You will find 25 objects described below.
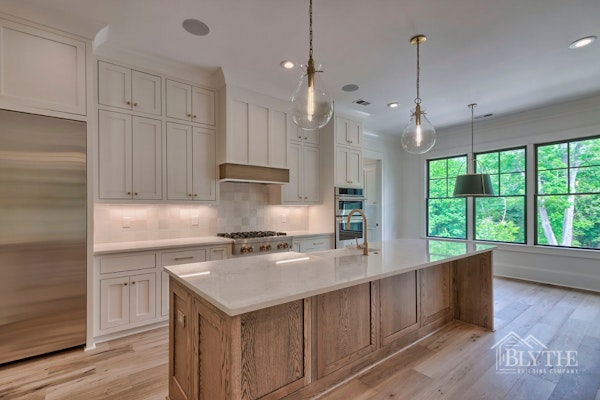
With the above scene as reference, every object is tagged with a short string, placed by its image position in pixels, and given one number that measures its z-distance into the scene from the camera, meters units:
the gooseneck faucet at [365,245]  2.37
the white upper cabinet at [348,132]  4.60
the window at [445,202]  5.72
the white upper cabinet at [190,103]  3.32
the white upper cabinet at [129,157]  2.91
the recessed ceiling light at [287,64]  3.17
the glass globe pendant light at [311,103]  1.97
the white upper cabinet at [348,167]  4.56
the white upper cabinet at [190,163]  3.32
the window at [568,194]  4.28
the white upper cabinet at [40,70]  2.28
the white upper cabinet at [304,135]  4.33
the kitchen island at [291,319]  1.35
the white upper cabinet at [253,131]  3.59
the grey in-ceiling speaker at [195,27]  2.50
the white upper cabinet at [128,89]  2.90
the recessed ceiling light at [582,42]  2.71
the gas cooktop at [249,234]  3.65
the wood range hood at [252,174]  3.56
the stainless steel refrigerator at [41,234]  2.26
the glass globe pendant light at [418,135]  2.76
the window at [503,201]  4.97
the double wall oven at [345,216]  4.45
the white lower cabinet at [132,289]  2.69
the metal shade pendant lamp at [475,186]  3.73
